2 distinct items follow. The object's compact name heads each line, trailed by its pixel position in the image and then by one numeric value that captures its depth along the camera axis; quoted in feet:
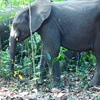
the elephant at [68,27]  22.35
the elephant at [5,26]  29.94
